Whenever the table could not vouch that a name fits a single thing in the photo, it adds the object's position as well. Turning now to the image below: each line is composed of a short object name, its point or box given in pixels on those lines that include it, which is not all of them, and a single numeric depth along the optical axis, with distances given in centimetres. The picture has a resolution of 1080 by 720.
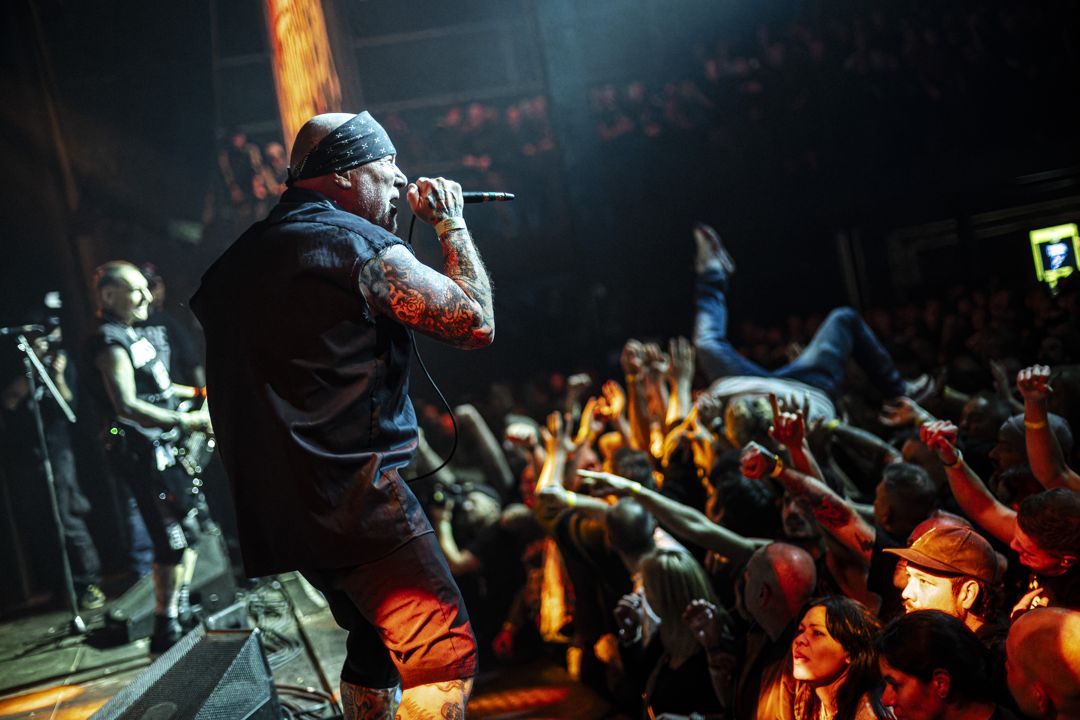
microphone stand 437
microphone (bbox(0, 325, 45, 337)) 433
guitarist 443
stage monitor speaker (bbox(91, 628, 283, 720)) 236
